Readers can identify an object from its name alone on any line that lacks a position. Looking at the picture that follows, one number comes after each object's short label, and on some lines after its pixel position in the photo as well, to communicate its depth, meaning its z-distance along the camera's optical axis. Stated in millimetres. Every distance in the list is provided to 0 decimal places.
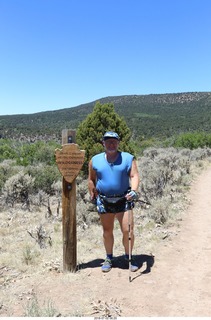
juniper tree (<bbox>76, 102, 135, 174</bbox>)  13148
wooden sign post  4863
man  4602
